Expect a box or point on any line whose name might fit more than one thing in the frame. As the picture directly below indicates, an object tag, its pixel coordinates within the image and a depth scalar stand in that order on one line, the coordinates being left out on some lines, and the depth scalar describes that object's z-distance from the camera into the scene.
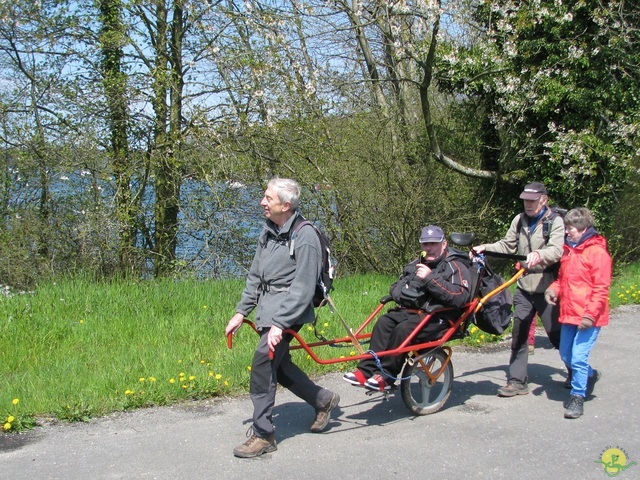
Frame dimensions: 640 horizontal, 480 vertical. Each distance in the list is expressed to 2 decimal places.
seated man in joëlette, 5.44
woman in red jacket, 5.74
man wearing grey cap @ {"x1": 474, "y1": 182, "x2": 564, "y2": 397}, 6.31
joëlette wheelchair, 5.49
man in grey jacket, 4.89
